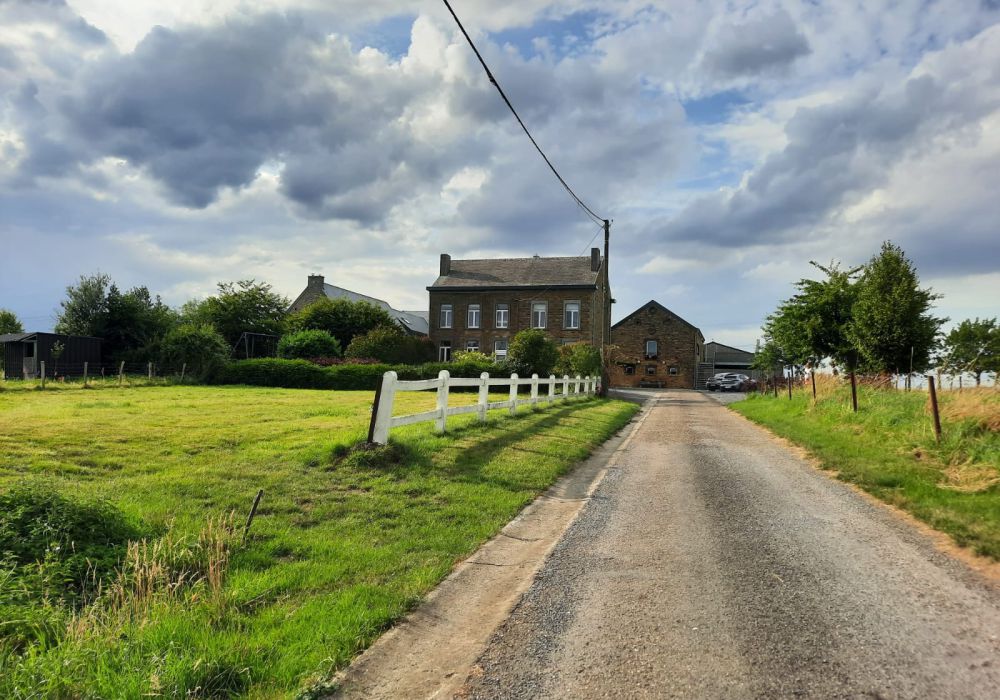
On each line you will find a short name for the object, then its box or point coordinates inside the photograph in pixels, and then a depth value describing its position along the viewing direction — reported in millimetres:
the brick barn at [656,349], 55625
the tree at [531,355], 32906
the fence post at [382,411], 8742
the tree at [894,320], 19547
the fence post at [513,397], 15391
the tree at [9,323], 65188
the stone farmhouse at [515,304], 49062
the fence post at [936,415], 9922
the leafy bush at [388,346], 40531
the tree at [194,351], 33531
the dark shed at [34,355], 34250
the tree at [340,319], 44625
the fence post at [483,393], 13265
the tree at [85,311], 43406
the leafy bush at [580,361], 32906
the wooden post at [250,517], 5489
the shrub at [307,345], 38594
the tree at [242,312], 45656
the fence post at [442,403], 11148
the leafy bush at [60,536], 4484
